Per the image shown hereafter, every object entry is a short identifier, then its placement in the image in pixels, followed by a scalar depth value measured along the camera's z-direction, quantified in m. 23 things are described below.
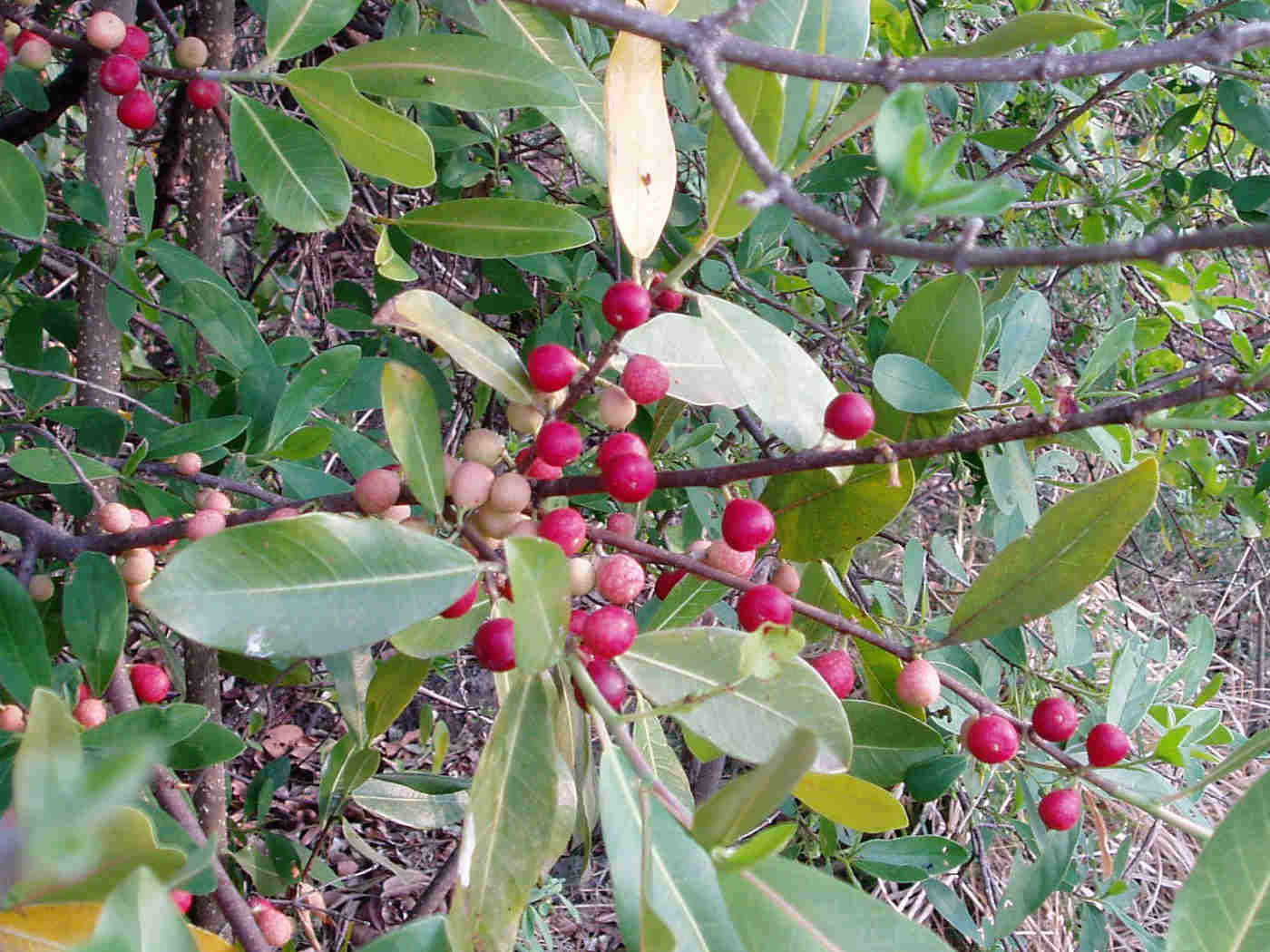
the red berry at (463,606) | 0.27
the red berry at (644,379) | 0.28
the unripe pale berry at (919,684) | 0.29
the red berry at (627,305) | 0.26
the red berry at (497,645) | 0.26
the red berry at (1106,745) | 0.31
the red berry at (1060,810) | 0.32
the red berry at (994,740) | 0.29
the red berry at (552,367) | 0.28
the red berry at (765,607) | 0.27
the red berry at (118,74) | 0.41
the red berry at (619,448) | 0.28
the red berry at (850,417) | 0.27
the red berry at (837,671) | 0.31
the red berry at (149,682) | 0.38
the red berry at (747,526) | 0.28
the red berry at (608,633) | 0.26
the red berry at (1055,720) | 0.30
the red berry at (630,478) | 0.27
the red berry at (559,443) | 0.27
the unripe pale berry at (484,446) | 0.29
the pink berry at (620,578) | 0.27
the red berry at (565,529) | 0.27
